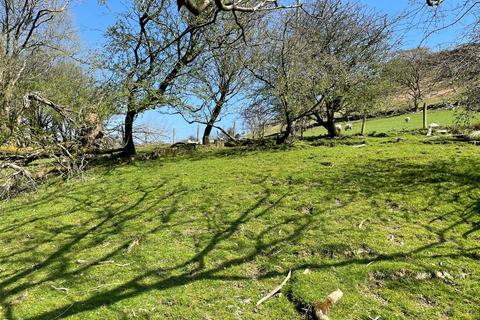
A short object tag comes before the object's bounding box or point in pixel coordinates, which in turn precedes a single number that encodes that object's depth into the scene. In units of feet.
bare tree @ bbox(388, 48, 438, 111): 51.35
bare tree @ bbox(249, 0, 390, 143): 40.27
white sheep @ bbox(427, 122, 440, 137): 48.28
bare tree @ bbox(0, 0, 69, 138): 35.60
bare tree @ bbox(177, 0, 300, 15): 9.69
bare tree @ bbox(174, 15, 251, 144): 39.86
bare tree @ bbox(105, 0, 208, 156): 36.65
